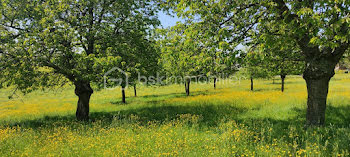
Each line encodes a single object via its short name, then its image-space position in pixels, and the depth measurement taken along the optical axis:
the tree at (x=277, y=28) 6.44
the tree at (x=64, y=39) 9.71
